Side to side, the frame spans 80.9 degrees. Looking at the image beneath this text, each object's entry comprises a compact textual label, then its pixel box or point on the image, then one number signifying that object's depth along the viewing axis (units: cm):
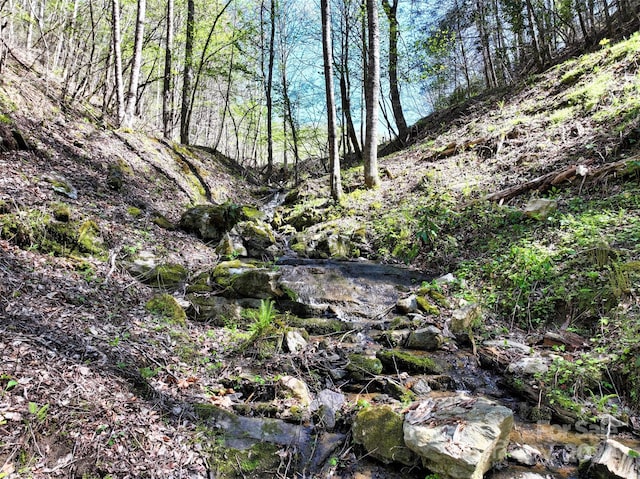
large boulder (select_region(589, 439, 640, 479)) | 244
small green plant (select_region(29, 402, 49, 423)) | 248
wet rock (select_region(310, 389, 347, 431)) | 340
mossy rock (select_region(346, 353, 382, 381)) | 421
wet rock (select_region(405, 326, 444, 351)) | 491
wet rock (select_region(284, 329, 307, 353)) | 470
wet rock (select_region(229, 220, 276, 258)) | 921
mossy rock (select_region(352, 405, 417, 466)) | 289
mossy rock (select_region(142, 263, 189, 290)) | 589
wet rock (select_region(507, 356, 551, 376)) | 397
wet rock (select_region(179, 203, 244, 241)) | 889
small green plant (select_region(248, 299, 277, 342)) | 464
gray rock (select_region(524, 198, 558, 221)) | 648
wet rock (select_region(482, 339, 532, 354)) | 448
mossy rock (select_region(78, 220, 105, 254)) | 564
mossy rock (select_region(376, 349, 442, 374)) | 435
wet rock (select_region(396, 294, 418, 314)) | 596
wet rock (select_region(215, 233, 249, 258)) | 834
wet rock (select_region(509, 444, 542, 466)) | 287
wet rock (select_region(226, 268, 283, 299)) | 628
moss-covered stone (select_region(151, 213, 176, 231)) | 820
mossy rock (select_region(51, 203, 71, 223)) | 558
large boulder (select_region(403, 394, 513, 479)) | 257
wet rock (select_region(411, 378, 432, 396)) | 395
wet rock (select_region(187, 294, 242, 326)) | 545
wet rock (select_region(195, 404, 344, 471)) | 307
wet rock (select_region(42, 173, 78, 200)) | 651
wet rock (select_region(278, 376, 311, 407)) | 371
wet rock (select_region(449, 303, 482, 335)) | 516
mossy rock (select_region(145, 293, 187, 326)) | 496
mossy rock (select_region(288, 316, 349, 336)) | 555
